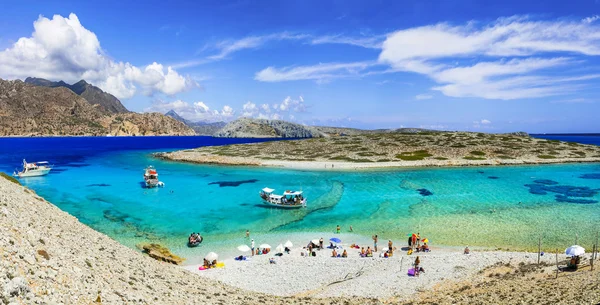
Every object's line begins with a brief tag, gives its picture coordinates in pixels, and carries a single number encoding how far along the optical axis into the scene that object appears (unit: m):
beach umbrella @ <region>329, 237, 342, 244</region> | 37.12
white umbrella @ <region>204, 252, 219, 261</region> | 31.14
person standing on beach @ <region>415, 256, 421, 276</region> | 28.25
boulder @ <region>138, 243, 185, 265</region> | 30.25
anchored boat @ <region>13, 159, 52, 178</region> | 85.56
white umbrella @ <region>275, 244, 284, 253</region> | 34.78
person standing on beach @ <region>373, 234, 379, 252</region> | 35.69
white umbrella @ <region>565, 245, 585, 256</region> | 26.22
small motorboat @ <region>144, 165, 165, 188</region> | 71.88
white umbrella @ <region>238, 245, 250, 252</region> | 34.03
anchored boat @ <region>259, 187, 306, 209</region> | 54.56
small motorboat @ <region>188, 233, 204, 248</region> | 37.25
